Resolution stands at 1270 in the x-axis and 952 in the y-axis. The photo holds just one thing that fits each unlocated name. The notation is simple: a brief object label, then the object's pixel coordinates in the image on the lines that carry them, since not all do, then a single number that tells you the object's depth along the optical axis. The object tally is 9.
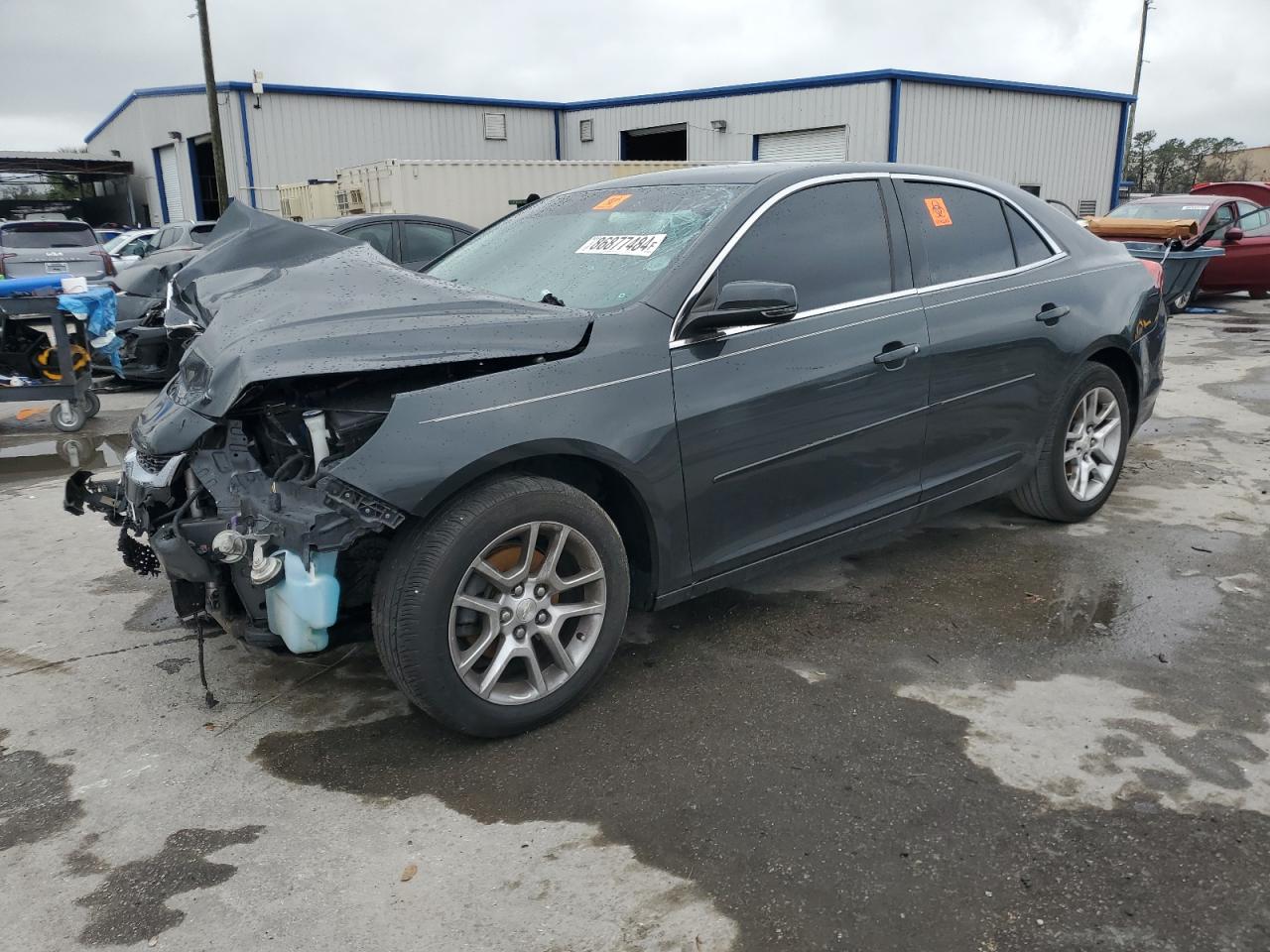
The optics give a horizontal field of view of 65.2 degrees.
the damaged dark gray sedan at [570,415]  2.82
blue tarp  7.70
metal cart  7.74
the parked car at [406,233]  9.90
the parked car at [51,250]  15.98
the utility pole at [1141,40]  37.75
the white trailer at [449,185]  16.62
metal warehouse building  22.84
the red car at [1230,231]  14.17
